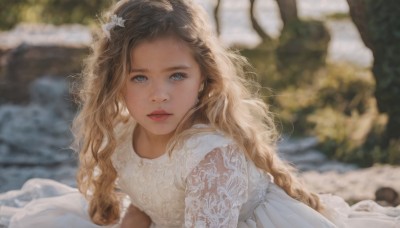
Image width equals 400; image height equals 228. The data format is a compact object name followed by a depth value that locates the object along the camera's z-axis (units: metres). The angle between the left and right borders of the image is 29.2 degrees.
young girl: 2.36
